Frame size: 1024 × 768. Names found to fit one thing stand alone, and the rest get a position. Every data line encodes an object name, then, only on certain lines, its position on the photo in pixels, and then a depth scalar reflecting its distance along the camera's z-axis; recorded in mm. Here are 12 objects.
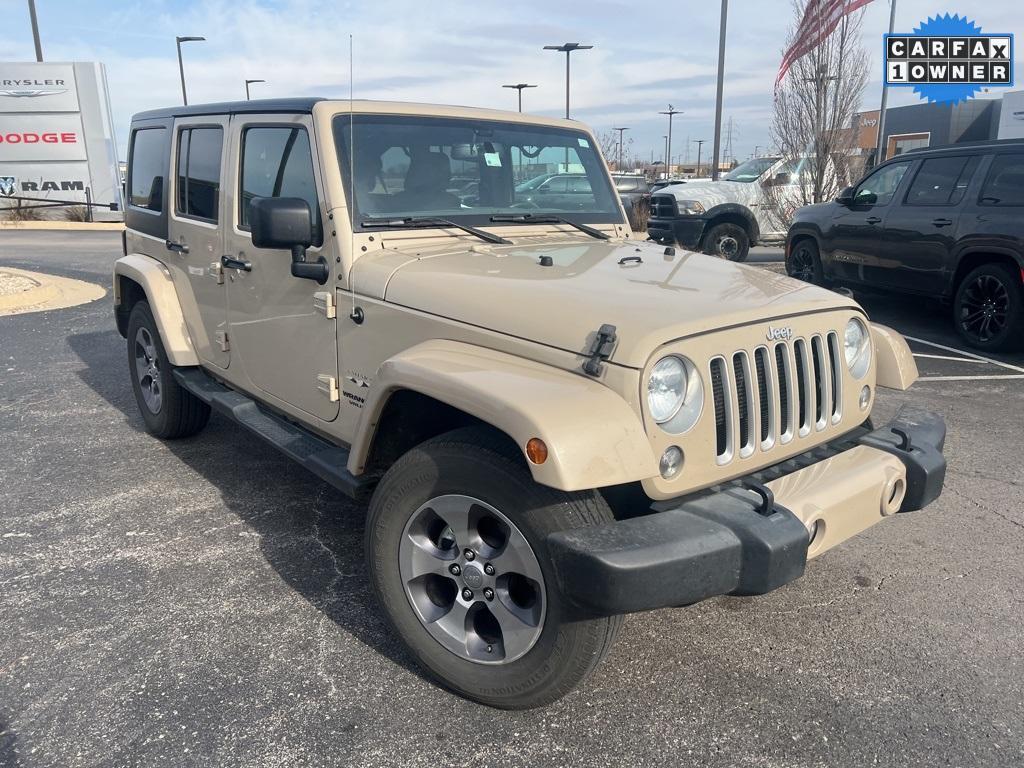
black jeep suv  7316
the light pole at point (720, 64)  17953
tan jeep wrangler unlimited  2275
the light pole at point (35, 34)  23375
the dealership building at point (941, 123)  30767
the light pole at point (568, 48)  26094
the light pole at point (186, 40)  28062
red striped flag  13688
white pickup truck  13406
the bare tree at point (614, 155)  38819
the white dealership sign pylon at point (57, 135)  23047
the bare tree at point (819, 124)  13930
